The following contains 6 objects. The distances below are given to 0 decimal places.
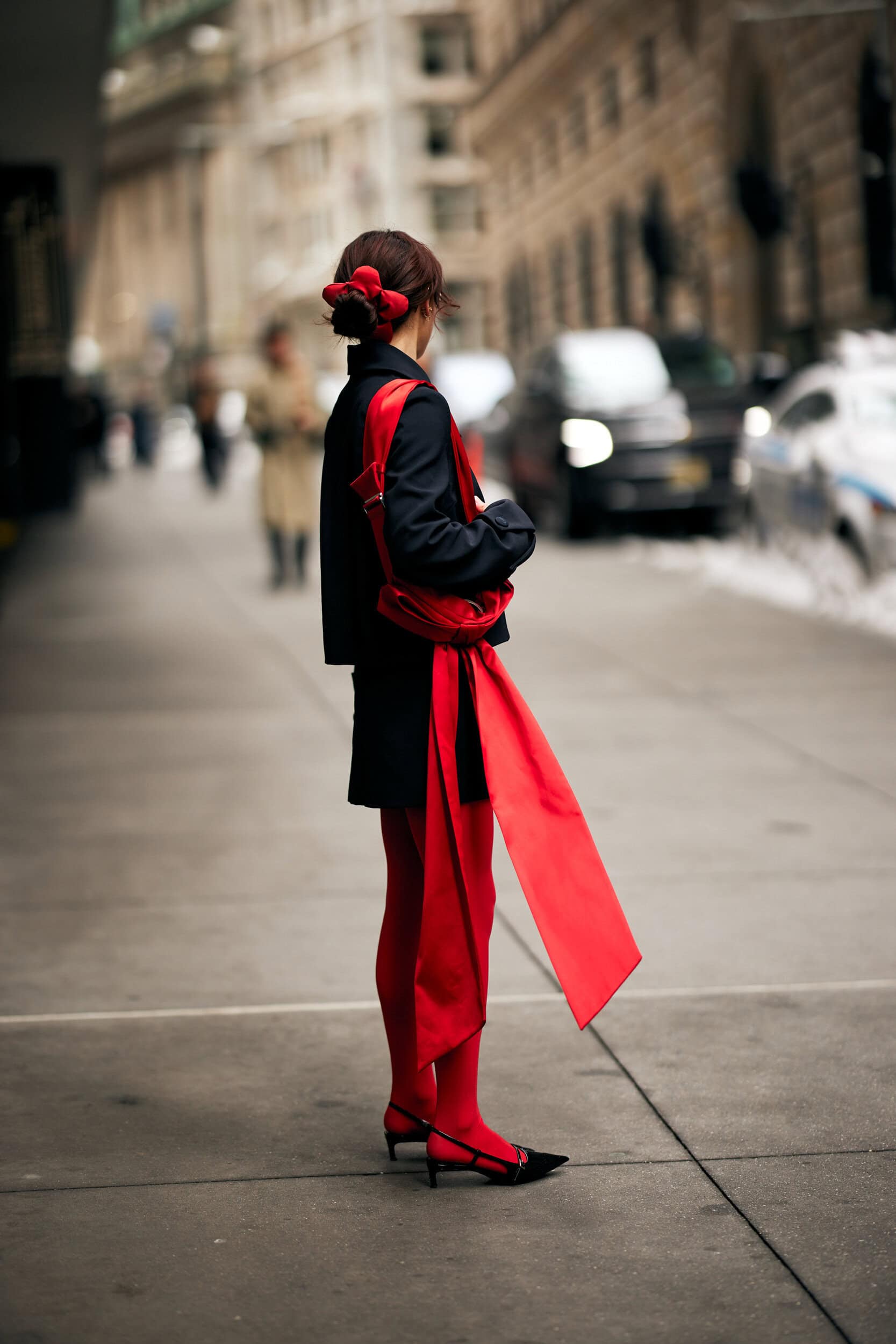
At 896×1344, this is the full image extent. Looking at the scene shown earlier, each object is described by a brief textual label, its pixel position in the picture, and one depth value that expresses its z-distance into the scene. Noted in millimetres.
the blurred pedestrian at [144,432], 43781
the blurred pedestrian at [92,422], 37438
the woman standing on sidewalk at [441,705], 3572
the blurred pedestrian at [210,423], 29734
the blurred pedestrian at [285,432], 15055
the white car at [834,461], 12391
